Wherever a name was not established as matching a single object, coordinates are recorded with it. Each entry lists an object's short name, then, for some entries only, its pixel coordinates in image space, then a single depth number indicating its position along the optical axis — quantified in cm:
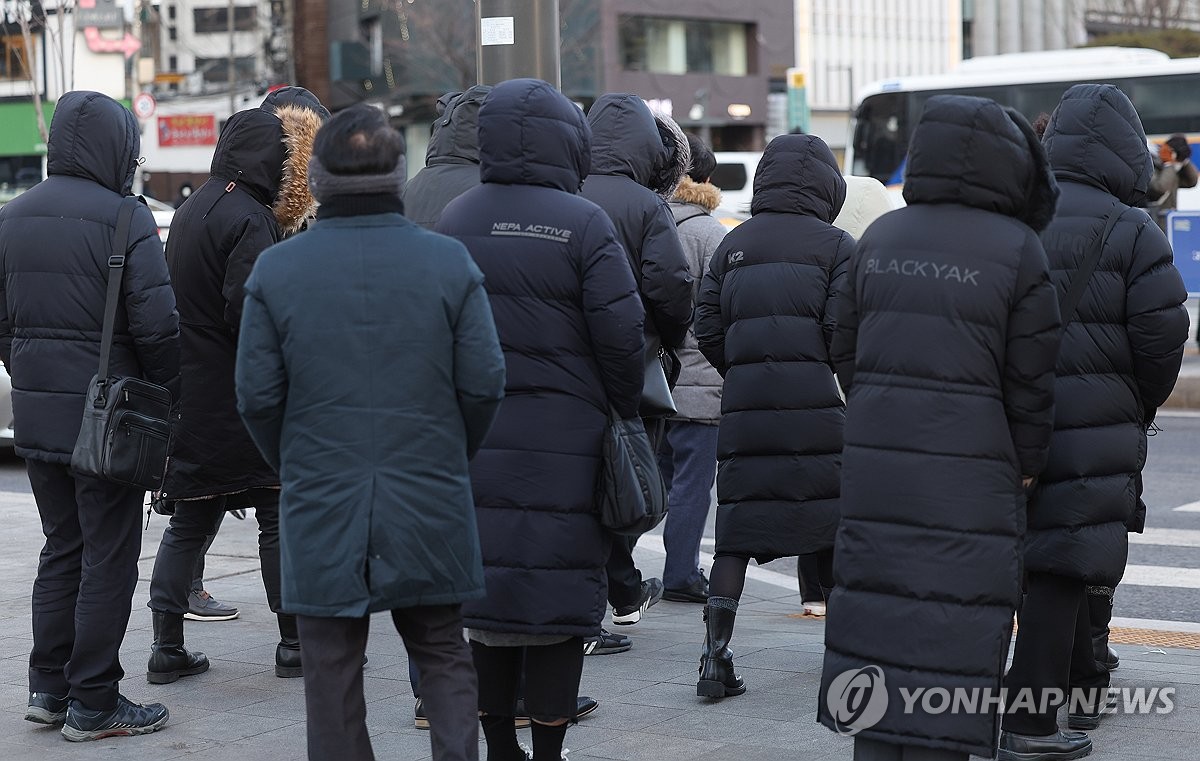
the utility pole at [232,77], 4919
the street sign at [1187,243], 1543
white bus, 2466
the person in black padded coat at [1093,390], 463
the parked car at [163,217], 1239
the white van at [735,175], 3238
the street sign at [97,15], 3825
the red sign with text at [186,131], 5262
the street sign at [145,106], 3262
